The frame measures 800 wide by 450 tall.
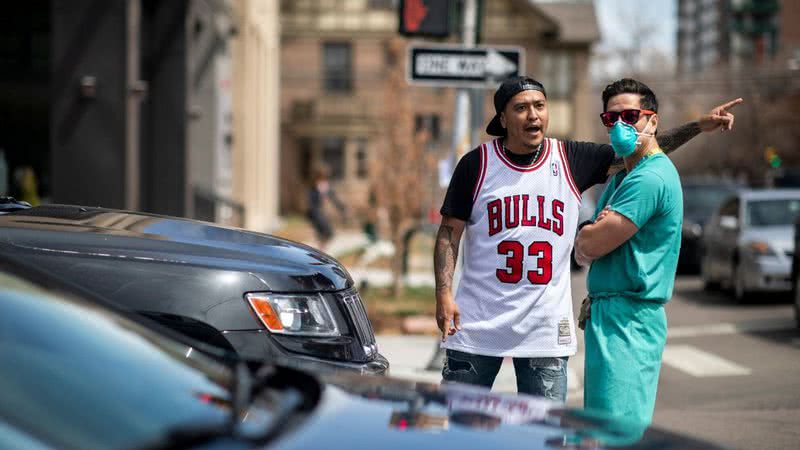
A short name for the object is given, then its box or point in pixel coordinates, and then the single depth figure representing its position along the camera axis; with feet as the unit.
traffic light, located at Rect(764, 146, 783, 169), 133.59
